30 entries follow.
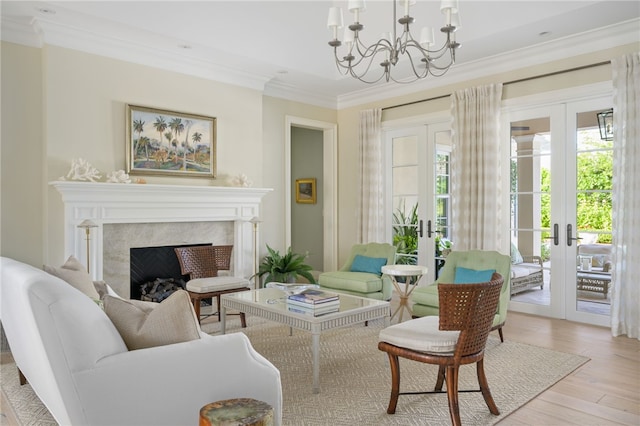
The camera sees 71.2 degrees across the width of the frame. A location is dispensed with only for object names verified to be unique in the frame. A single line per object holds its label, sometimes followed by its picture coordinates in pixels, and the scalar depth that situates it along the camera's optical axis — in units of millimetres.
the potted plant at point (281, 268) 5898
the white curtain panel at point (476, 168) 5195
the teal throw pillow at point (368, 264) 5055
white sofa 1646
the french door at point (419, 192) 5973
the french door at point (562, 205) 4609
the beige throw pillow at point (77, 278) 2828
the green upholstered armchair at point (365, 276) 4777
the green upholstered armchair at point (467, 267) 3859
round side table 4391
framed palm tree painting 4816
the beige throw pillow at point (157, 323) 1882
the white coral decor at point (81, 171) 4309
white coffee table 3012
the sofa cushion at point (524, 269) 5094
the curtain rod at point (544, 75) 4545
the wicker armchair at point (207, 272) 4312
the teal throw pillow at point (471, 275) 3891
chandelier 3014
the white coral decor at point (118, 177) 4547
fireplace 4383
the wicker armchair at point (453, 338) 2371
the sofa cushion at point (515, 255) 5227
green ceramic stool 1588
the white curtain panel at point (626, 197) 4168
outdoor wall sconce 4523
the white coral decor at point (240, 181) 5574
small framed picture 7852
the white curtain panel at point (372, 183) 6543
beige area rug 2635
